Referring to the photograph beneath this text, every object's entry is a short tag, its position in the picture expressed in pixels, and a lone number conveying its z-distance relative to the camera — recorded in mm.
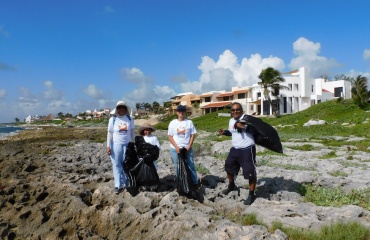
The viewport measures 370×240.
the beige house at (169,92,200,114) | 78162
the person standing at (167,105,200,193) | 6535
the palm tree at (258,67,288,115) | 46625
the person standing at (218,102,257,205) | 6191
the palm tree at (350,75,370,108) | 36656
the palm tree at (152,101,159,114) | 107688
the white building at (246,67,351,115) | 52750
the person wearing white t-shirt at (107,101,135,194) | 6852
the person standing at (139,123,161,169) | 7077
